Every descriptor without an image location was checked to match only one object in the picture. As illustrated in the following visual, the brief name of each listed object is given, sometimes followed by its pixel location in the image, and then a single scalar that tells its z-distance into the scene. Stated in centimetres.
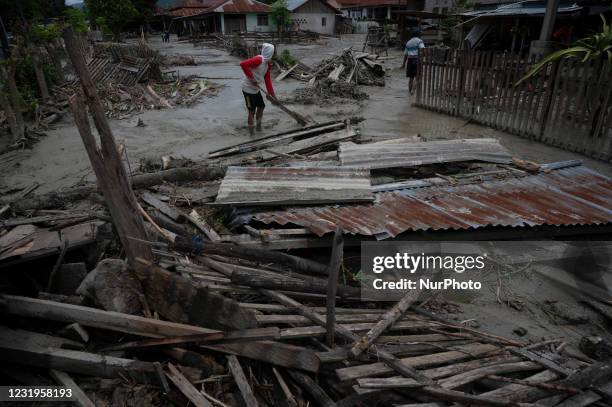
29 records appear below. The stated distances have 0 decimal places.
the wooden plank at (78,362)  257
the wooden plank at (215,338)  261
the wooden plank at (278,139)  686
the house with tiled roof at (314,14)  4069
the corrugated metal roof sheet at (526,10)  1158
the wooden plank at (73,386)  241
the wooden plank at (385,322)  251
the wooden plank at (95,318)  270
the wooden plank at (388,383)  227
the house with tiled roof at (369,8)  4356
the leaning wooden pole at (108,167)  253
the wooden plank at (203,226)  403
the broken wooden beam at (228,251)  292
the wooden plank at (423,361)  239
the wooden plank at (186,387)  241
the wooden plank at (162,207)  451
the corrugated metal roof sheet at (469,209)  397
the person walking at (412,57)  1193
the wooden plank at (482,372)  241
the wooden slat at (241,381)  239
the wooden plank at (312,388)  239
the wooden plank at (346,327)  266
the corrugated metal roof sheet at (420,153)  557
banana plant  673
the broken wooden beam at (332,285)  236
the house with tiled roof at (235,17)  3931
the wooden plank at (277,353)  248
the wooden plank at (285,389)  242
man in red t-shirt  768
